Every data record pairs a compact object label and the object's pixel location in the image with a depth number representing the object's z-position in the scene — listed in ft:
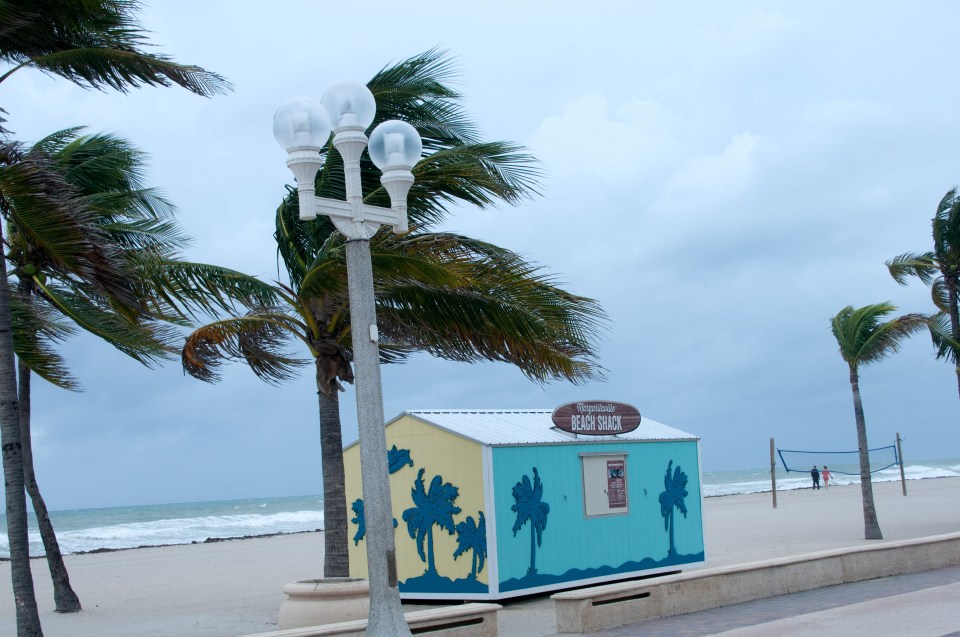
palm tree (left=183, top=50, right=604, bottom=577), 36.40
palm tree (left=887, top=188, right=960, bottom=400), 72.08
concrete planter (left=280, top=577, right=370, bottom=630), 35.06
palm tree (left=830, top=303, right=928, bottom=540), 68.59
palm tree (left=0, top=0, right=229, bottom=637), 31.37
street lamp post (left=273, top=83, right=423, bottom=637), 24.32
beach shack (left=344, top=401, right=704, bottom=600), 43.37
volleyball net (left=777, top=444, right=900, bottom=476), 388.41
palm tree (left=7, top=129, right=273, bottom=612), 36.19
